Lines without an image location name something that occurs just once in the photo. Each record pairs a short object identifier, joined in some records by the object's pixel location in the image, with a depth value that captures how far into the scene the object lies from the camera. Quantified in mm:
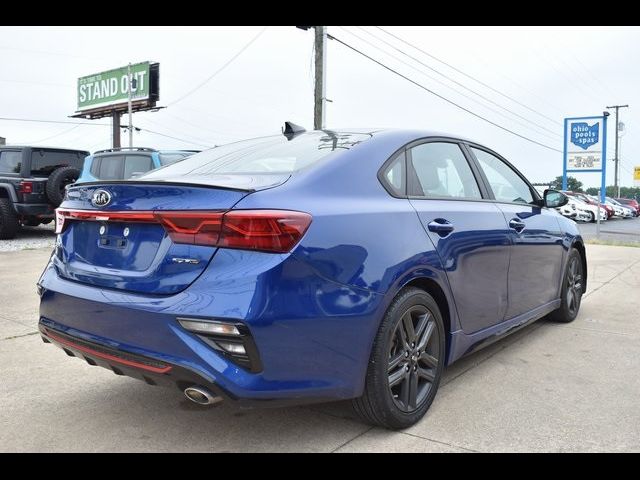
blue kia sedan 2227
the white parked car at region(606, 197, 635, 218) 33406
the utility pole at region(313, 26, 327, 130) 15938
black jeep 11094
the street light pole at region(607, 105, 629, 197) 44309
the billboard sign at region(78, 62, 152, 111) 37625
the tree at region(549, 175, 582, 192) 75181
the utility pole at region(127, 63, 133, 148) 32669
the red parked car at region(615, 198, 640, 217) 37097
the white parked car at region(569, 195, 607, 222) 27172
